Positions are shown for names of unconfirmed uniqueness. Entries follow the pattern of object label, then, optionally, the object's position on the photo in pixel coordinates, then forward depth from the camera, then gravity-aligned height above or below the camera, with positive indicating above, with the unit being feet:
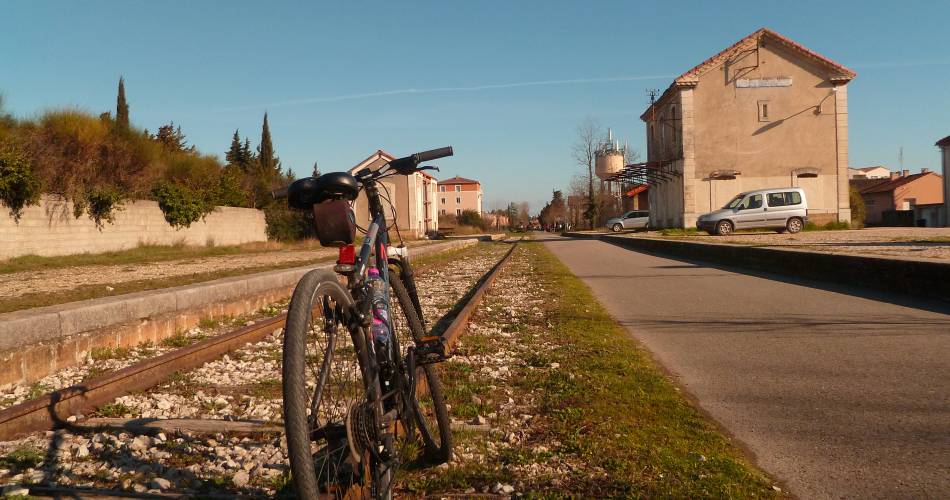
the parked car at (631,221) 183.20 +0.56
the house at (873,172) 408.26 +24.25
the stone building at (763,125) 122.72 +15.79
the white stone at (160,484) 10.03 -3.34
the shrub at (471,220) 336.70 +4.42
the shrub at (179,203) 94.27 +4.79
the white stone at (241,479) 10.04 -3.33
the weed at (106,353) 20.77 -3.19
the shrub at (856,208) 150.10 +1.55
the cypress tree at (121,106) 164.94 +30.83
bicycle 6.68 -1.46
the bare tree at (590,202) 245.20 +7.63
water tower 180.04 +15.30
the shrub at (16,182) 65.21 +5.67
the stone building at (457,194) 514.68 +24.63
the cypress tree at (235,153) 276.47 +32.88
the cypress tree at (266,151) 246.23 +29.10
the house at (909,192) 225.97 +6.62
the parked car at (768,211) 98.58 +0.98
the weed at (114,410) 14.37 -3.32
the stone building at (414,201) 208.31 +9.76
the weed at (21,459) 10.89 -3.24
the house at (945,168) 145.69 +8.97
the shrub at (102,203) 77.82 +4.23
